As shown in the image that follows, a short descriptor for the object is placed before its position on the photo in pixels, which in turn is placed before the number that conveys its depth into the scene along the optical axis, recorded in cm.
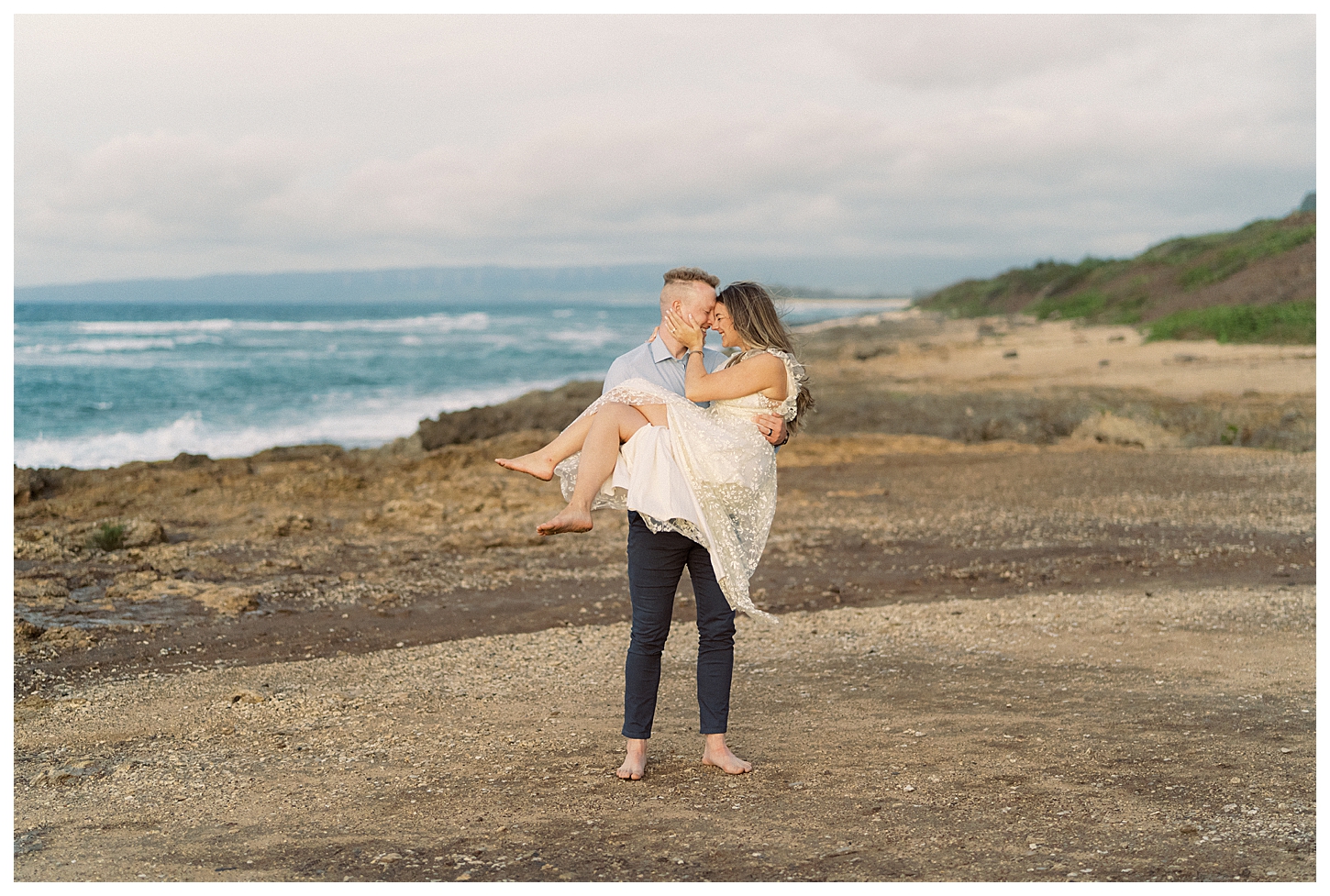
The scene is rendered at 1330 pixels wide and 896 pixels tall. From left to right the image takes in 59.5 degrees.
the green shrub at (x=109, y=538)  984
